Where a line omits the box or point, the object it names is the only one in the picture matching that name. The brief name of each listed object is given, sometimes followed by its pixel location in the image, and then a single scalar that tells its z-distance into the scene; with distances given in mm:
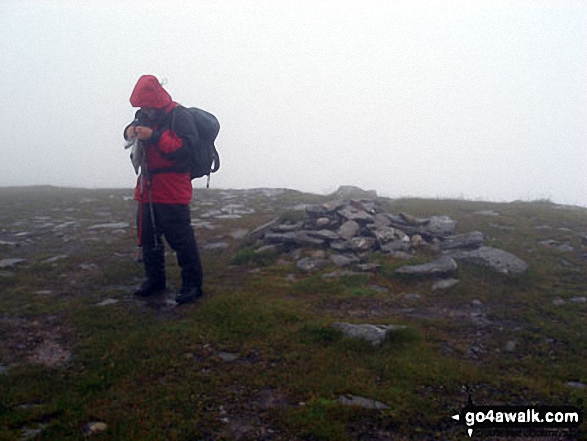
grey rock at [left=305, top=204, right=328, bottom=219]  10133
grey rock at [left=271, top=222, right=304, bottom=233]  9656
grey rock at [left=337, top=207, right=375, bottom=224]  9609
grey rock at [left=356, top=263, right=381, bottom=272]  7848
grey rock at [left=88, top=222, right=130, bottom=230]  11523
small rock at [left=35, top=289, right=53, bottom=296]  6909
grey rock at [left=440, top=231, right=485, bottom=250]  8867
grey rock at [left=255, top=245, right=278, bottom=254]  8805
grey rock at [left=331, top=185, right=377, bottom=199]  16609
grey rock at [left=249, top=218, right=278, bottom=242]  9828
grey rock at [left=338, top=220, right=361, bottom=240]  9047
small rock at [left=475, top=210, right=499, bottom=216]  12111
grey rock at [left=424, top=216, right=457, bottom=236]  9718
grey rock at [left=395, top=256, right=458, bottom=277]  7512
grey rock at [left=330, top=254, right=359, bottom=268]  8109
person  6473
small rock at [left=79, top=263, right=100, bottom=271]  8266
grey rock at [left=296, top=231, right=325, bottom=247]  8938
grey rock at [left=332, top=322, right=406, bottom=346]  5148
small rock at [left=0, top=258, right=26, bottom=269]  8125
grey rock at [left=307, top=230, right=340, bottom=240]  9000
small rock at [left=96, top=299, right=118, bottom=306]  6578
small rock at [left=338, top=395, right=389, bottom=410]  3961
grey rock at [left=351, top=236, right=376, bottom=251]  8609
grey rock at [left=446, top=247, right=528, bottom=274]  7621
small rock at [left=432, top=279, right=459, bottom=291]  7082
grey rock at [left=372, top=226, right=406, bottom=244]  8867
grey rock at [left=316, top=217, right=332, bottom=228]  9633
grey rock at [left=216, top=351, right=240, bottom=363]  4914
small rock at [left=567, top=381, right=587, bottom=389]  4312
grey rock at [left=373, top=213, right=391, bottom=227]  9524
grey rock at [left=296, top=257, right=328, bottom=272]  8038
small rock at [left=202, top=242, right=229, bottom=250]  9641
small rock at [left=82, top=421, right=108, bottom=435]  3602
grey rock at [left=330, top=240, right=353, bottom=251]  8641
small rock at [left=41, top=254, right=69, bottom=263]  8523
